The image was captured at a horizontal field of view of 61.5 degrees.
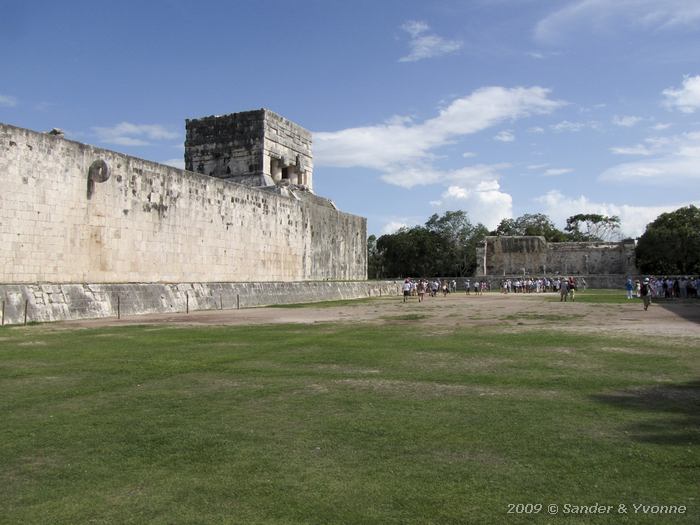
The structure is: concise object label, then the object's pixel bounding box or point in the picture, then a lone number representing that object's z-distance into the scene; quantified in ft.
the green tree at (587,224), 255.41
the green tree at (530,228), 238.07
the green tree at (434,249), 215.10
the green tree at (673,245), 169.17
